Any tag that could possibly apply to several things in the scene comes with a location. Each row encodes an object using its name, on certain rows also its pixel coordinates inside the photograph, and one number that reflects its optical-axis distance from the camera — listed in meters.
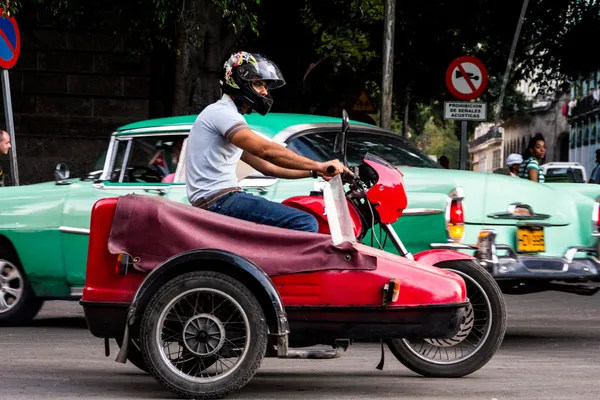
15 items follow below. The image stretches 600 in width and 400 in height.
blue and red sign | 15.23
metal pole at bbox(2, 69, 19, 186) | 14.85
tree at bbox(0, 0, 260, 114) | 18.72
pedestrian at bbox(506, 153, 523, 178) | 18.05
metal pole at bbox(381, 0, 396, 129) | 21.14
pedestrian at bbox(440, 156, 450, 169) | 32.37
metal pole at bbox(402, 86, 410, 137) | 49.33
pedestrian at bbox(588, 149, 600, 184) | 22.95
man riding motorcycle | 7.10
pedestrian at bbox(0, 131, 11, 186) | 13.97
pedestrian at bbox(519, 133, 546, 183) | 14.95
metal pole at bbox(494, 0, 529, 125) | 28.10
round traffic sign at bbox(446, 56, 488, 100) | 18.92
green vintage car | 9.66
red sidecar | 6.76
